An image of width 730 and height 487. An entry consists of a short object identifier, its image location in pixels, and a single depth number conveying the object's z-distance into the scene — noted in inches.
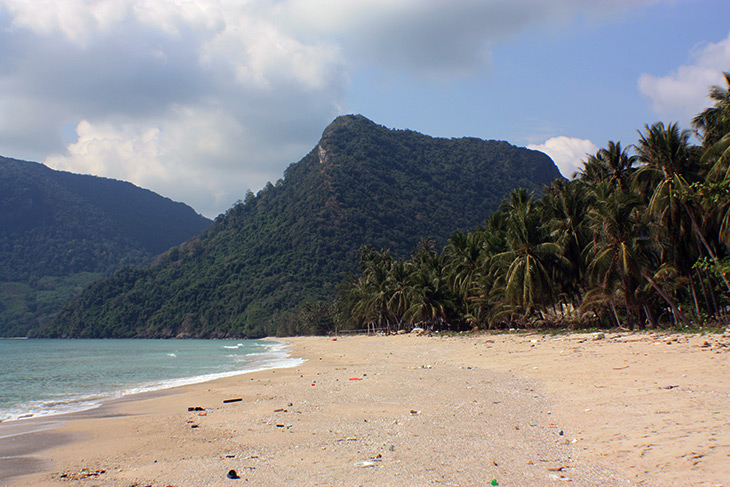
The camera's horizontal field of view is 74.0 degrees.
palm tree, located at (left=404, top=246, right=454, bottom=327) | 2172.7
